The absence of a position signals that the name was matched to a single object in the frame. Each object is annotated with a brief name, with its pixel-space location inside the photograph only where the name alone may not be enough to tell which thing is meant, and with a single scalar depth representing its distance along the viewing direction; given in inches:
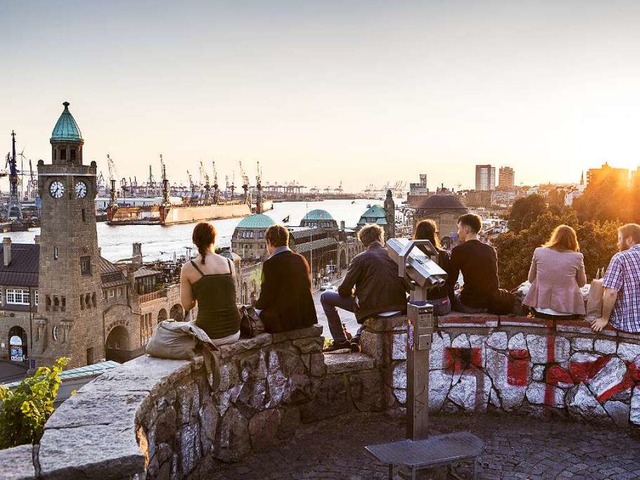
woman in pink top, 249.8
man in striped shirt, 238.5
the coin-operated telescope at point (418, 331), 197.6
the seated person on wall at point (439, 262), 251.4
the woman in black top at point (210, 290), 204.5
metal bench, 186.1
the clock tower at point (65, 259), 2007.9
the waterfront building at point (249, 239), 3501.5
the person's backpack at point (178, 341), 184.1
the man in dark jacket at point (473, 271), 261.7
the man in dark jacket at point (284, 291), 225.8
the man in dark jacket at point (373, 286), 246.7
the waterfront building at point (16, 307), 2068.2
